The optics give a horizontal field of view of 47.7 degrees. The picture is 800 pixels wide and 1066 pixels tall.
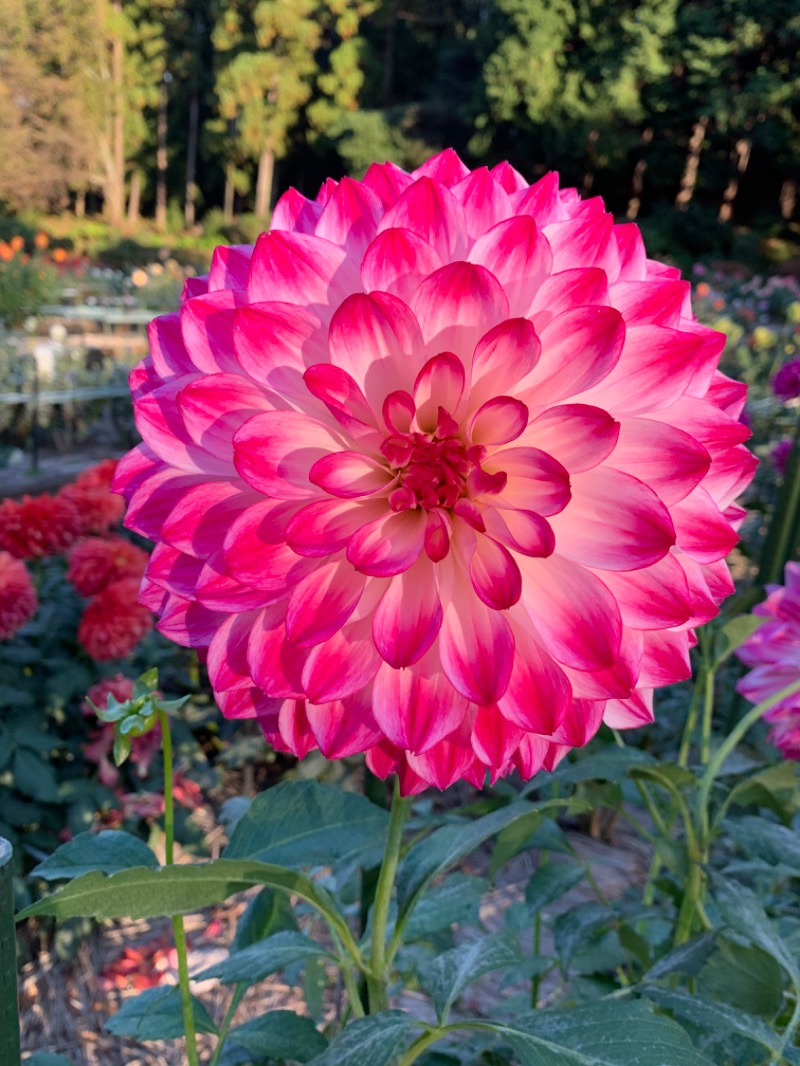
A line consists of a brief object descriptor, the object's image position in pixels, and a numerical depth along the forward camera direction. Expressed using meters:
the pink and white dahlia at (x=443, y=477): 0.44
